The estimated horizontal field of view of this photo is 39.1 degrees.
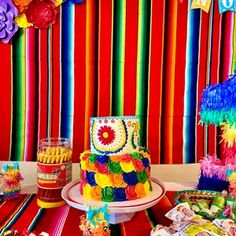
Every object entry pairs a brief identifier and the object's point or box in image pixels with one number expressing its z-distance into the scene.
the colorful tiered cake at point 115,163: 1.12
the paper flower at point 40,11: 1.52
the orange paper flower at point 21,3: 1.50
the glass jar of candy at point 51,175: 1.23
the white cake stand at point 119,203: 1.04
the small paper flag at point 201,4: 1.59
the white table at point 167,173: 1.58
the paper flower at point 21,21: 1.53
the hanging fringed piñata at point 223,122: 1.09
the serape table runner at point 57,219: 1.03
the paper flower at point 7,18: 1.51
